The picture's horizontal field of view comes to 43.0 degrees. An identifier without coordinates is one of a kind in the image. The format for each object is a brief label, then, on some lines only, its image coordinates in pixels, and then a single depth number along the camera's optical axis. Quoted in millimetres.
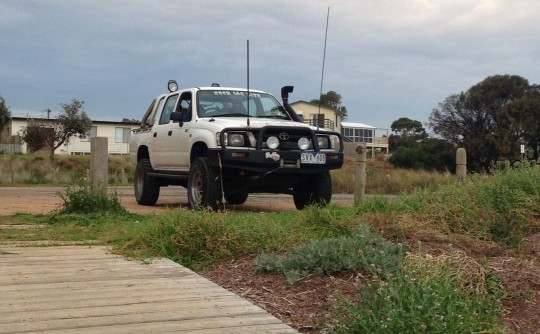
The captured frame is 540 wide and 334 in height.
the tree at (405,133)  77188
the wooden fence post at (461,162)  10992
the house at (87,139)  63844
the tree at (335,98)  70288
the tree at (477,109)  45844
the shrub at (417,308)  3191
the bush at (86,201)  9016
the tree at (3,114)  57500
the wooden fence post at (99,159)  9539
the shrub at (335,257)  4578
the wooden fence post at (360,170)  10133
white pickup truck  9570
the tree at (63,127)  51000
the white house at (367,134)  75125
